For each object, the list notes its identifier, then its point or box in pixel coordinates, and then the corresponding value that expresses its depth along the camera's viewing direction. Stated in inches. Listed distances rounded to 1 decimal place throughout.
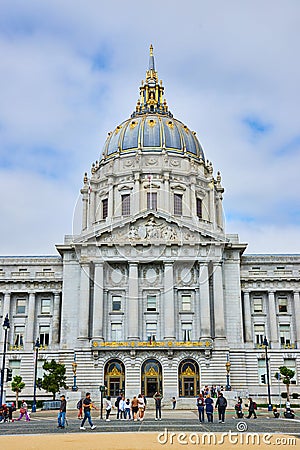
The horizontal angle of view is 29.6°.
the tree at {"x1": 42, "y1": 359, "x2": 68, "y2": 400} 2310.5
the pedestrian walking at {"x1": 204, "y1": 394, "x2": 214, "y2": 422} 1293.1
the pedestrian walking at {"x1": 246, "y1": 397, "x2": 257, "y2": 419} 1503.1
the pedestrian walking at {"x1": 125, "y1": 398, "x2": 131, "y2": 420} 1476.6
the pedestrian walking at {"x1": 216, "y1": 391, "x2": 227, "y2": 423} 1275.8
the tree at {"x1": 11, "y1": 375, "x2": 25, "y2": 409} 2415.1
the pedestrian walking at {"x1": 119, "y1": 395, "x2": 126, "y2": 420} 1491.1
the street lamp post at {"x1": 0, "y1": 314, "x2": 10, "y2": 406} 1799.7
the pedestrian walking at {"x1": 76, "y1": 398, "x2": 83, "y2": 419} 1424.3
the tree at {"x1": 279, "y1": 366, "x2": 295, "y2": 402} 2416.3
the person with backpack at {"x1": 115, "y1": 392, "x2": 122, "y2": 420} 1505.9
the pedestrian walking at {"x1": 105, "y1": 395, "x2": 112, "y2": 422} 1445.6
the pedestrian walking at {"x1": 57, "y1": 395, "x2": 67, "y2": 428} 1175.0
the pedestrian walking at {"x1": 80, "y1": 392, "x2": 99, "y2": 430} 1147.8
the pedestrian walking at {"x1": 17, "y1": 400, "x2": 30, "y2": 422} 1428.3
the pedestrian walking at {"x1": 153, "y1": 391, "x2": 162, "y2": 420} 1471.5
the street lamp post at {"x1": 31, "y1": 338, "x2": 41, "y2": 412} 1985.4
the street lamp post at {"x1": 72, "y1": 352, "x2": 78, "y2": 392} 2452.1
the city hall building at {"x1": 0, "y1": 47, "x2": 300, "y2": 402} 2564.0
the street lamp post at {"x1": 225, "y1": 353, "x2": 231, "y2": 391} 2443.9
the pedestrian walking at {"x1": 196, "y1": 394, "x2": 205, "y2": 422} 1336.5
